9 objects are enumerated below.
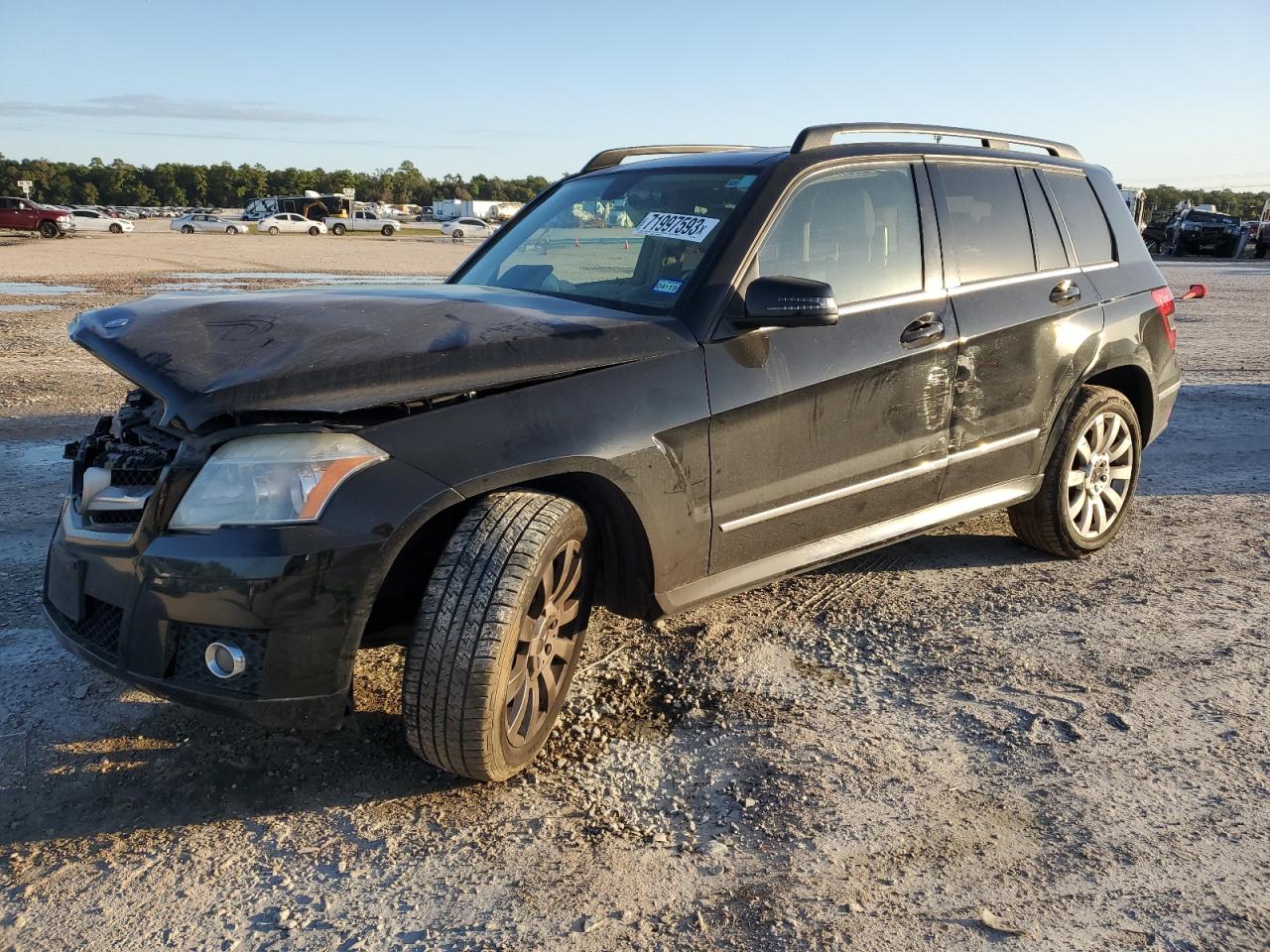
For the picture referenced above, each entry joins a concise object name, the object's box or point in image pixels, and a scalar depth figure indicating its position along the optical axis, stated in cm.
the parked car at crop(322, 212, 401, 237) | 5972
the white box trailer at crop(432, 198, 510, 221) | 8035
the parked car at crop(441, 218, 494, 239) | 5528
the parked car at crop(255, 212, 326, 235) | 5722
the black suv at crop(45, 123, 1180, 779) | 260
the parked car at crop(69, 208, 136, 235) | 4688
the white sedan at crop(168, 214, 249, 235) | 5438
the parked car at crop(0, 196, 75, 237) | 4006
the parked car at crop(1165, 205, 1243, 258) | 3534
